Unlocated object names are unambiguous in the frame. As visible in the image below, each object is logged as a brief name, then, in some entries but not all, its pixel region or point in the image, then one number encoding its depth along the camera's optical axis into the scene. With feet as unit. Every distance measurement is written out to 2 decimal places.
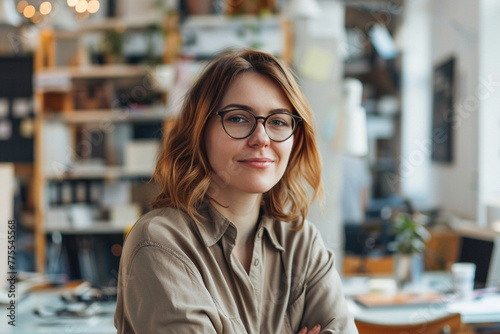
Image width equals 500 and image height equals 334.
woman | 4.00
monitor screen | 9.32
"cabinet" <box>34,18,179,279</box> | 15.39
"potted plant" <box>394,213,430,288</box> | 8.97
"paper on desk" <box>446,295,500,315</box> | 7.42
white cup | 8.37
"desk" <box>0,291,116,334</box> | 6.67
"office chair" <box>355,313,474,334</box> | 6.01
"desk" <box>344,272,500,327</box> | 7.23
